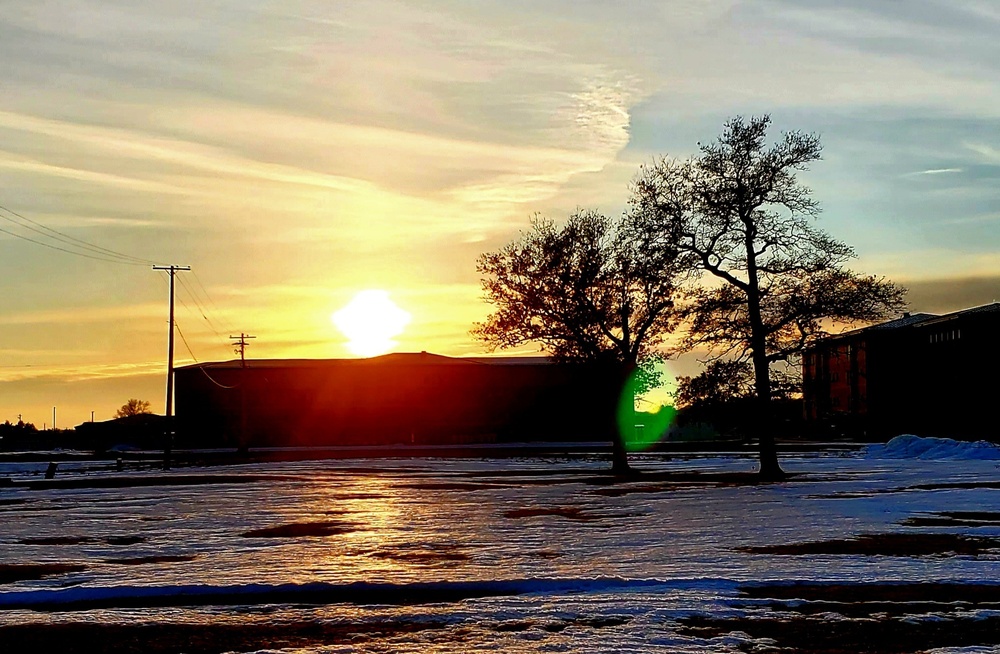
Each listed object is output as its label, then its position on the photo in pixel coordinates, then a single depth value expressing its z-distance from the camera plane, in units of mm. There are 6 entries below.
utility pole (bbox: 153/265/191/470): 73250
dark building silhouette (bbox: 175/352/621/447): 128875
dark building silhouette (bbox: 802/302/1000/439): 90438
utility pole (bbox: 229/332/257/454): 95125
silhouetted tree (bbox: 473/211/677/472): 56000
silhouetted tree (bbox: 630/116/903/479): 44312
